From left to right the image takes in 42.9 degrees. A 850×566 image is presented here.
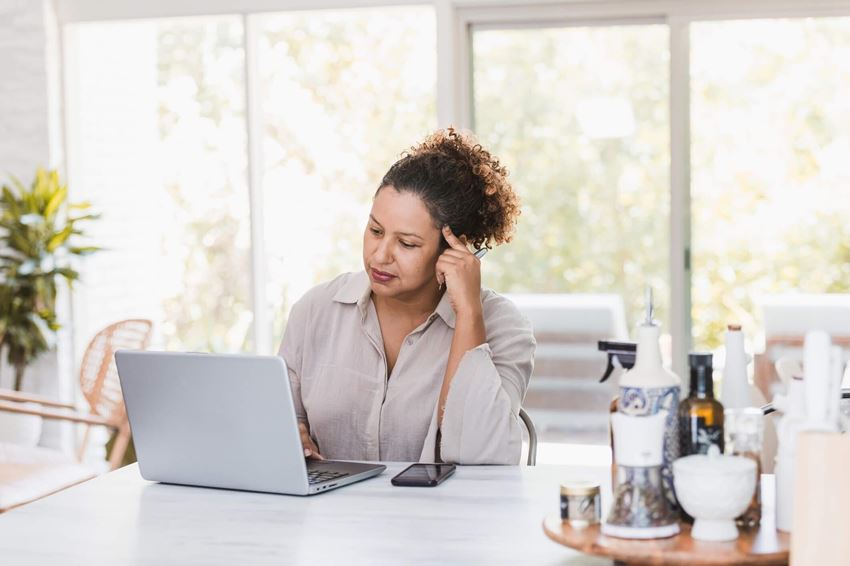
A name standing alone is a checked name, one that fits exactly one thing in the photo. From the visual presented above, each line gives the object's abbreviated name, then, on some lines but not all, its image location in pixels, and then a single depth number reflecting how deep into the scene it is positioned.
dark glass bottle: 1.47
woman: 2.31
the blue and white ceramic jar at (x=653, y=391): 1.46
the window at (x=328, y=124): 4.62
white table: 1.54
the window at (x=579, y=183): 4.37
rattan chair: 3.24
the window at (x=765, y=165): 4.23
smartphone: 1.89
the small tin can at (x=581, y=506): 1.49
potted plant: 4.54
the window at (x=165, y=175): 4.86
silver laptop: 1.78
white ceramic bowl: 1.38
